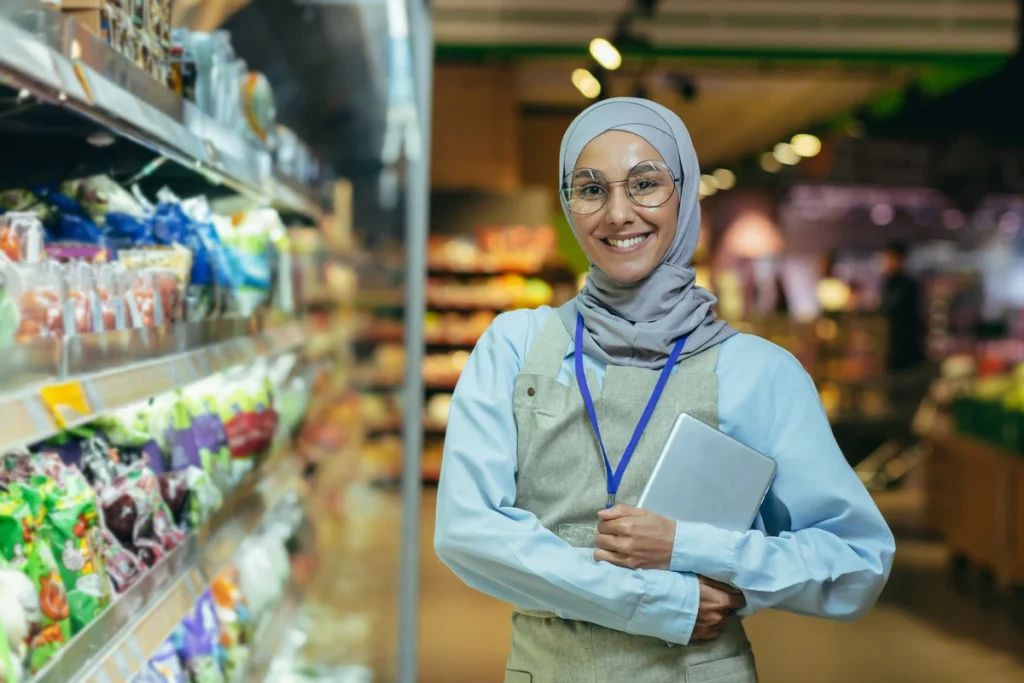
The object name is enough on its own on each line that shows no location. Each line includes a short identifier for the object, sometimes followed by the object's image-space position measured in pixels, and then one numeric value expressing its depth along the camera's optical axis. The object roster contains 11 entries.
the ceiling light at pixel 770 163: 15.44
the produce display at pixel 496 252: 9.66
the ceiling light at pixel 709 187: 15.80
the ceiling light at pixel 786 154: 14.47
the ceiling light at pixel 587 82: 8.99
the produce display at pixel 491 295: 9.62
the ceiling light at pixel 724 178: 15.69
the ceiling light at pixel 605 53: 7.76
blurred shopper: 12.96
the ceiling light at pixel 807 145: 13.16
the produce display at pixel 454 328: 9.55
